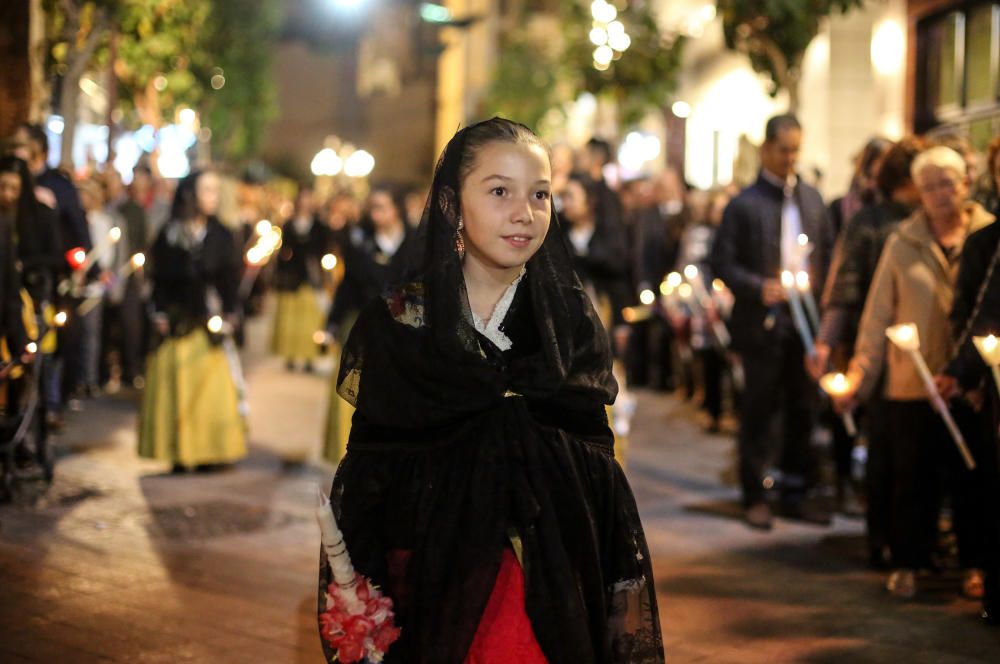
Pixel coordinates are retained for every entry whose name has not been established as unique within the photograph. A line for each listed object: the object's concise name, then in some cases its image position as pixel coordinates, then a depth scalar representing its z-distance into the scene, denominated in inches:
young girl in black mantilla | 150.1
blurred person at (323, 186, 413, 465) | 445.1
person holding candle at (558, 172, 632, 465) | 412.8
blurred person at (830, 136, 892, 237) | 372.0
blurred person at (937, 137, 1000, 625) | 269.4
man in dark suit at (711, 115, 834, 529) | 384.2
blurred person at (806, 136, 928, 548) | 326.3
